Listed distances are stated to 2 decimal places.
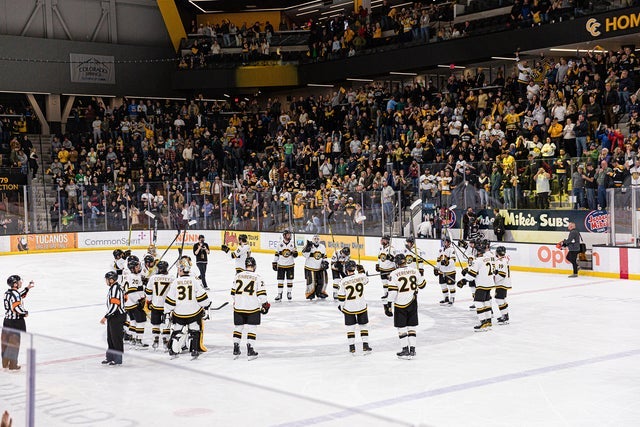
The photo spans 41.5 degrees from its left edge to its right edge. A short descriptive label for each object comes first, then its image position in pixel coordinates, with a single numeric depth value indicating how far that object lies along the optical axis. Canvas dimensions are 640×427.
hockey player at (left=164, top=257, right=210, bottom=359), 11.74
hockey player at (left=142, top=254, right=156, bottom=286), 14.08
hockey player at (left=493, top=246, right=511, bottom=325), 14.21
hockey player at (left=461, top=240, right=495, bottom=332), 13.92
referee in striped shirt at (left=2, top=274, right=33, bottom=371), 11.12
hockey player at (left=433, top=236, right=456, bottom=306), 16.64
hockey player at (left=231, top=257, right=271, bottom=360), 12.11
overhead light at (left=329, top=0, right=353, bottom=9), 40.19
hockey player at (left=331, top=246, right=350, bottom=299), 16.00
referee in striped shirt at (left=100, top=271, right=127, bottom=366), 11.53
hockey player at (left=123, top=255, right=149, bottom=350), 12.79
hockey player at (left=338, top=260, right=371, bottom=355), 12.19
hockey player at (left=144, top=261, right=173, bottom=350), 12.52
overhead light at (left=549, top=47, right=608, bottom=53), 28.44
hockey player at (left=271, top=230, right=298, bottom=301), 17.88
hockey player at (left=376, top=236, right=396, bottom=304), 16.95
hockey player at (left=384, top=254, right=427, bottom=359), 11.84
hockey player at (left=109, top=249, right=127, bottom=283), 15.06
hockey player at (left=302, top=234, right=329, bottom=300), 17.66
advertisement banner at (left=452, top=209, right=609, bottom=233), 20.50
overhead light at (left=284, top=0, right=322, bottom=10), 41.64
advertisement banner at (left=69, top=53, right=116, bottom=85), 39.19
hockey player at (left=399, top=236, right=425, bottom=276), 15.10
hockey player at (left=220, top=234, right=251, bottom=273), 17.44
